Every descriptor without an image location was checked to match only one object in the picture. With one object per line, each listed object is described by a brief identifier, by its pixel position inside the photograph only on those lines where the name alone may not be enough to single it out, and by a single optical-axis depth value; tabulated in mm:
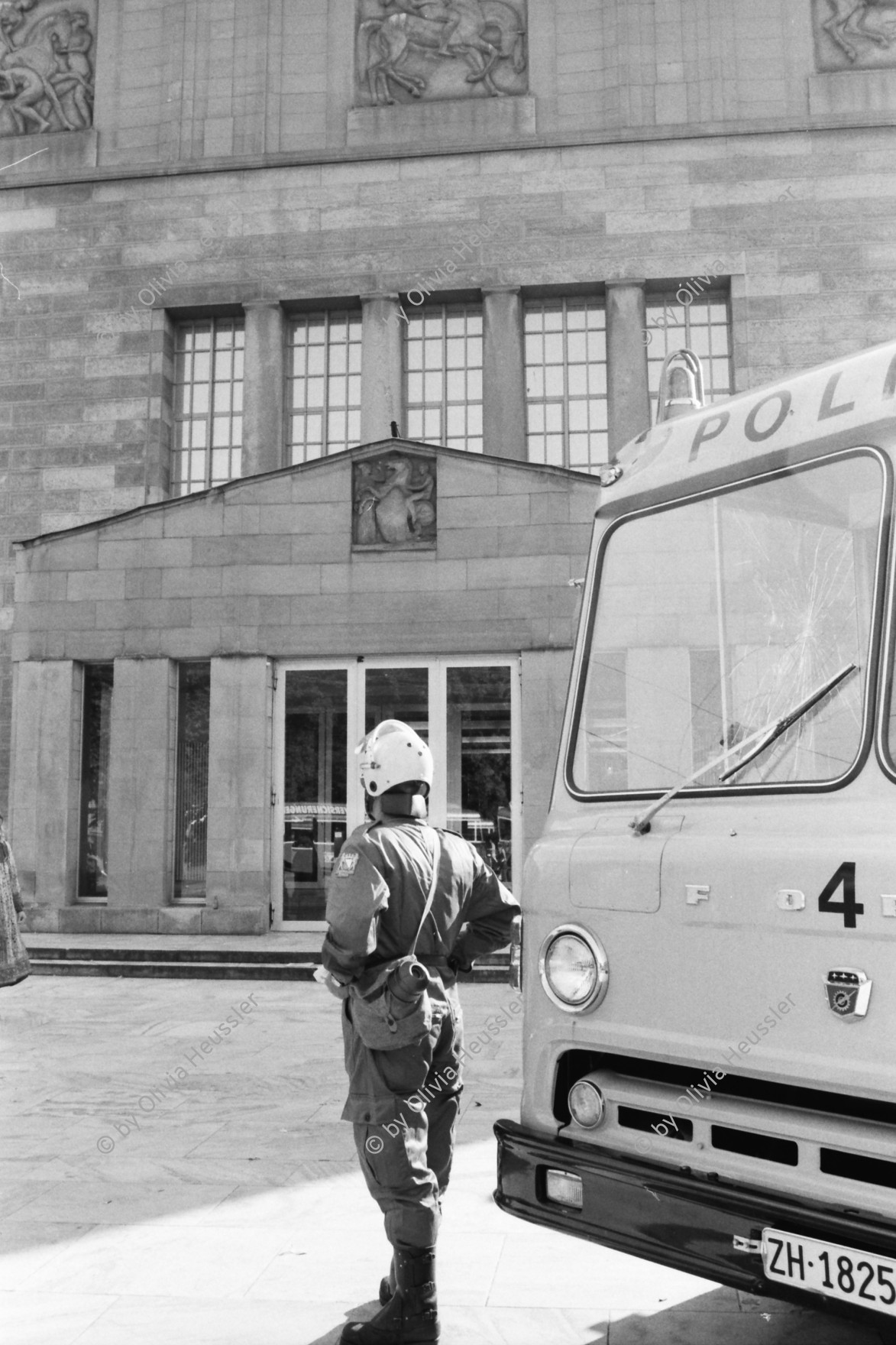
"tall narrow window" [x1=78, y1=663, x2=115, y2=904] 16469
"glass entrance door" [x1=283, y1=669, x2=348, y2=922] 15484
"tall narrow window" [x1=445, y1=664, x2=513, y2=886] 15156
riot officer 3809
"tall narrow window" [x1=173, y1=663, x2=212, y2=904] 15984
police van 3055
